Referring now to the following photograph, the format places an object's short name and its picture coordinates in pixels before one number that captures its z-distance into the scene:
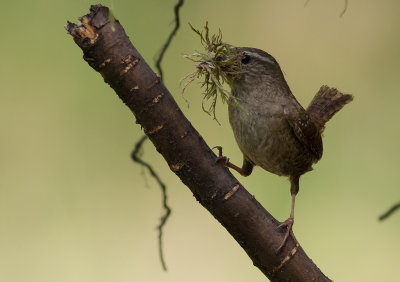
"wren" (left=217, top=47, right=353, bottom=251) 2.88
